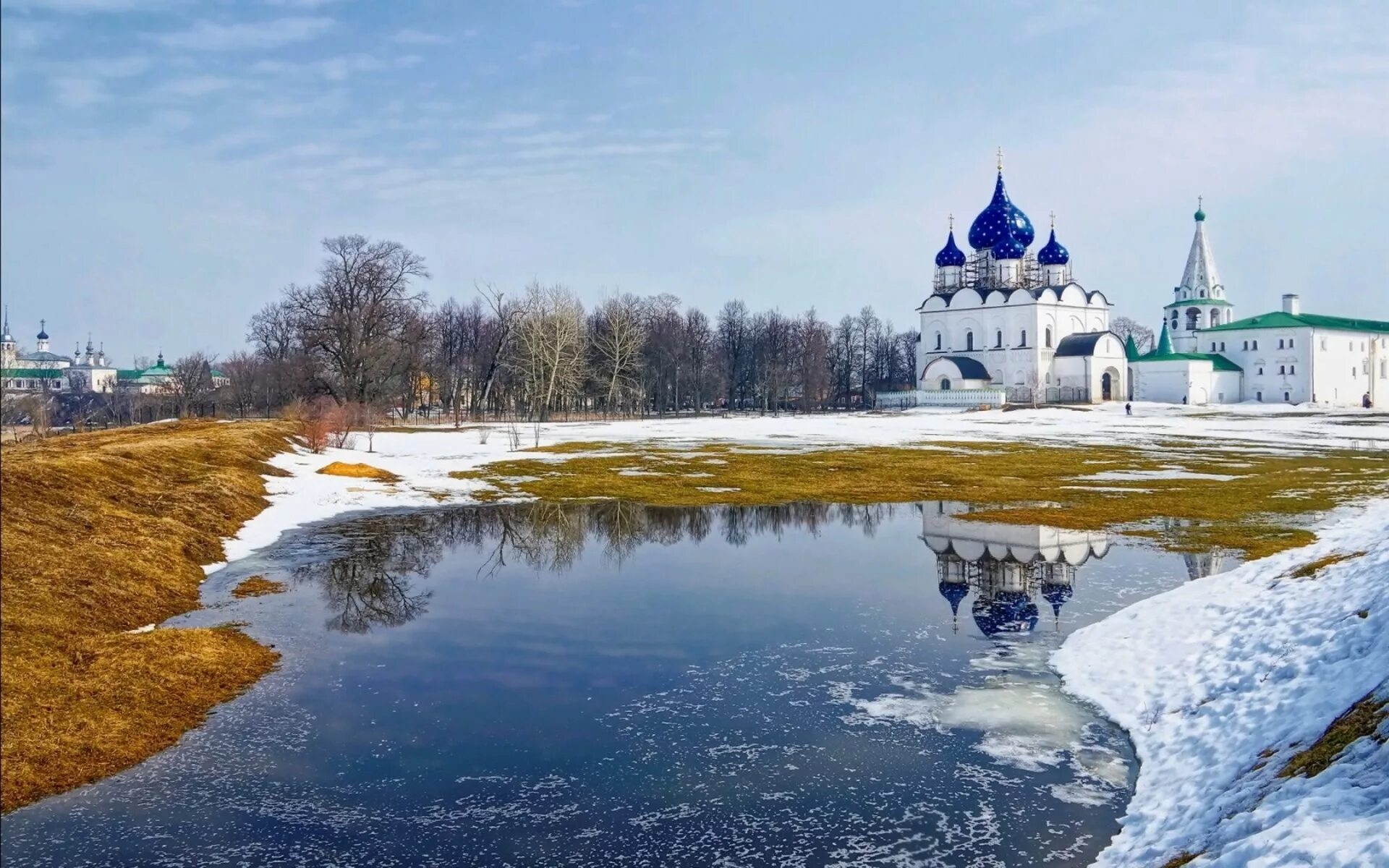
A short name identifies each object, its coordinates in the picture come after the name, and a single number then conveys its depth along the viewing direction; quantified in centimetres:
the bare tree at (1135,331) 14631
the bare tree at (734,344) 9525
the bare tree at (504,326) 6906
